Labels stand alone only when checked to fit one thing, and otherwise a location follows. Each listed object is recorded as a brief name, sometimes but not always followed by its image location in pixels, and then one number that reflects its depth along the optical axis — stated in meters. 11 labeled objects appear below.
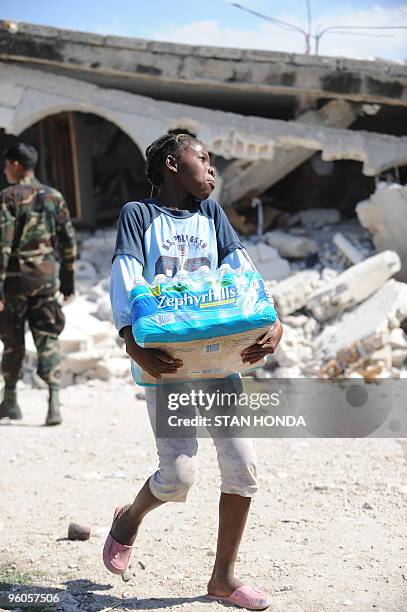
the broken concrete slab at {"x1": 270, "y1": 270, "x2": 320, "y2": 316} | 8.16
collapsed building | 8.10
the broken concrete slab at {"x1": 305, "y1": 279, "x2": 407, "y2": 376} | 6.92
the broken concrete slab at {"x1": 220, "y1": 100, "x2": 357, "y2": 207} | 9.73
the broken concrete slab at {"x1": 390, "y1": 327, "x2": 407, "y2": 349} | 7.21
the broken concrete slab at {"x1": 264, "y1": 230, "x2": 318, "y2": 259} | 9.51
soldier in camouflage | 5.62
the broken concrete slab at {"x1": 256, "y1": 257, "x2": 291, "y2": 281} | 9.10
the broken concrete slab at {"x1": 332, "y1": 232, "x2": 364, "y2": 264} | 9.02
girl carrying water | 2.73
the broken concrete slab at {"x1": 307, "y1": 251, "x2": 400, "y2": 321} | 8.05
